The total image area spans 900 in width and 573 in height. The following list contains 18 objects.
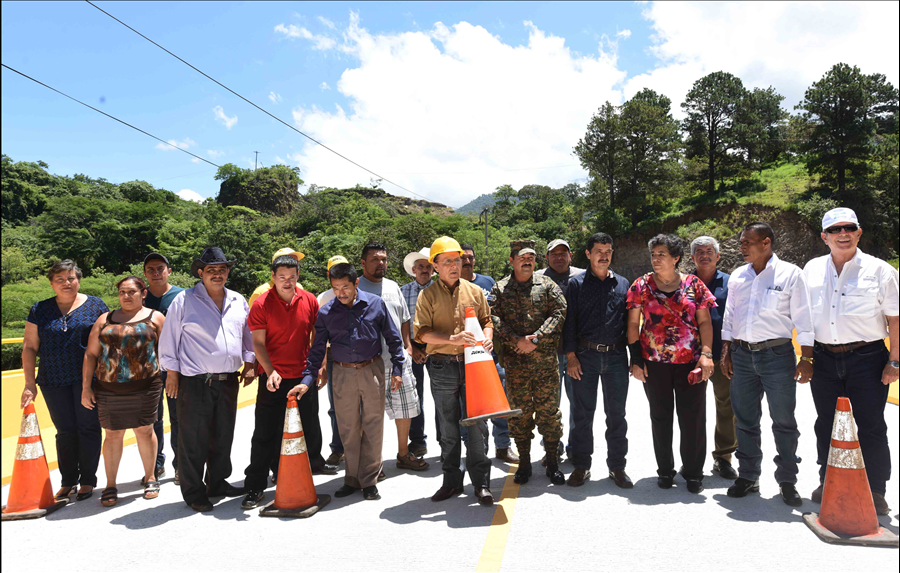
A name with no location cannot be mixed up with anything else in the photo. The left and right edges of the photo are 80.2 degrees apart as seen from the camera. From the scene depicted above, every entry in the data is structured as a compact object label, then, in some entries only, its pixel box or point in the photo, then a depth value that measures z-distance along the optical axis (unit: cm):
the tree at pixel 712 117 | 5125
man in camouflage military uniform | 484
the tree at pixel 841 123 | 4194
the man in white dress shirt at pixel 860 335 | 399
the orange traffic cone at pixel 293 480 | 441
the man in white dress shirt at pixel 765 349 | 429
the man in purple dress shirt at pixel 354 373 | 471
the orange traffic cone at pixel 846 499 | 356
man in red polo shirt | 479
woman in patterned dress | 471
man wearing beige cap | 574
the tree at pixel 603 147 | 5409
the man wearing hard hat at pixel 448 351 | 452
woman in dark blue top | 482
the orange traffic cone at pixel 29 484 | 445
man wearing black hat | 462
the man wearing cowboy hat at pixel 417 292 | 604
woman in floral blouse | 462
